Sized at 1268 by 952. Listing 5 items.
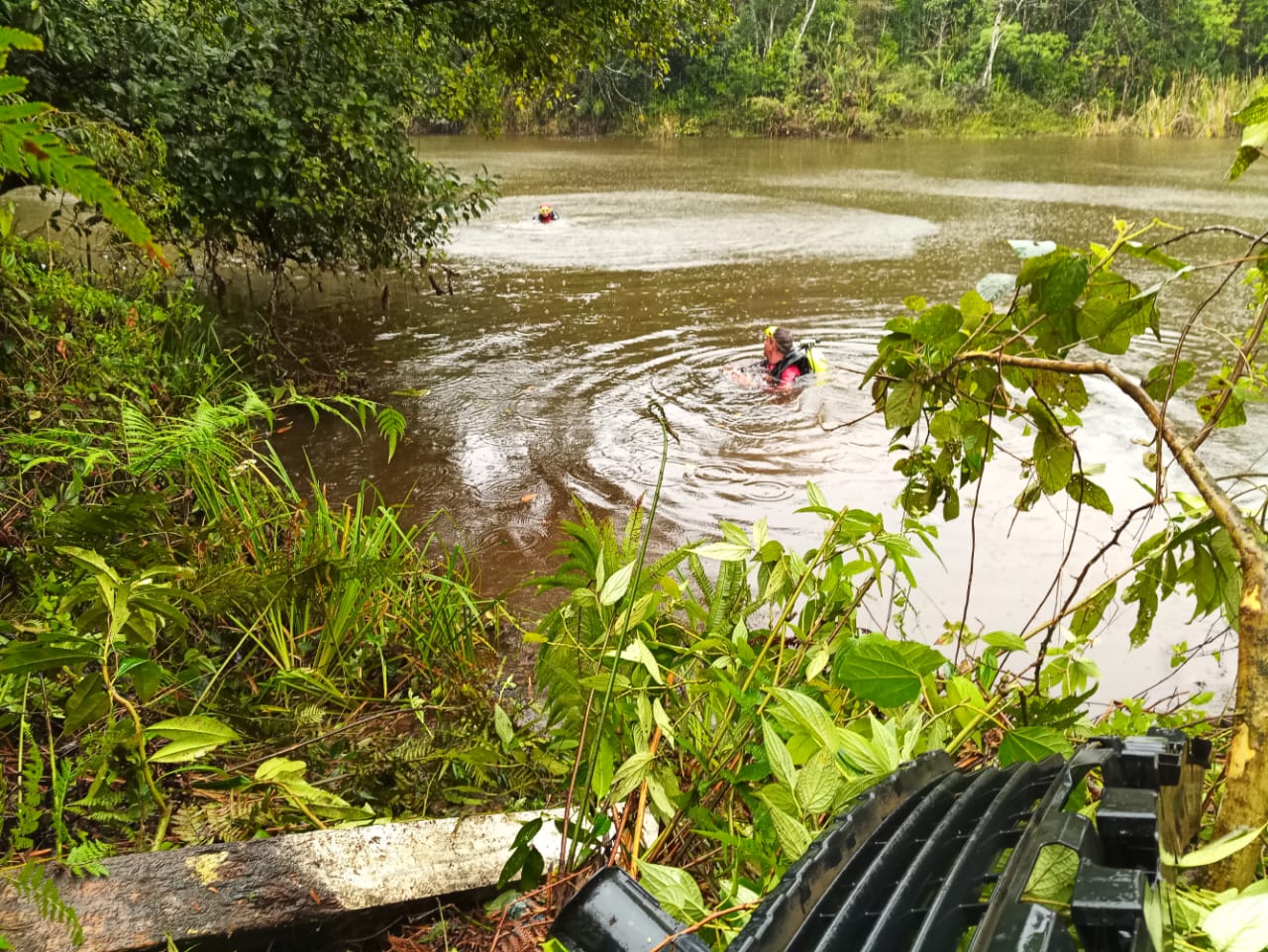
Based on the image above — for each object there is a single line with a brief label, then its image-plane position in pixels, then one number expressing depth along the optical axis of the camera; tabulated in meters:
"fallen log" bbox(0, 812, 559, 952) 1.48
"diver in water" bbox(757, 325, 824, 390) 7.37
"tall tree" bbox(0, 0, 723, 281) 5.60
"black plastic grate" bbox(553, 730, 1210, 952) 0.74
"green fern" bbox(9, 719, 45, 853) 1.48
